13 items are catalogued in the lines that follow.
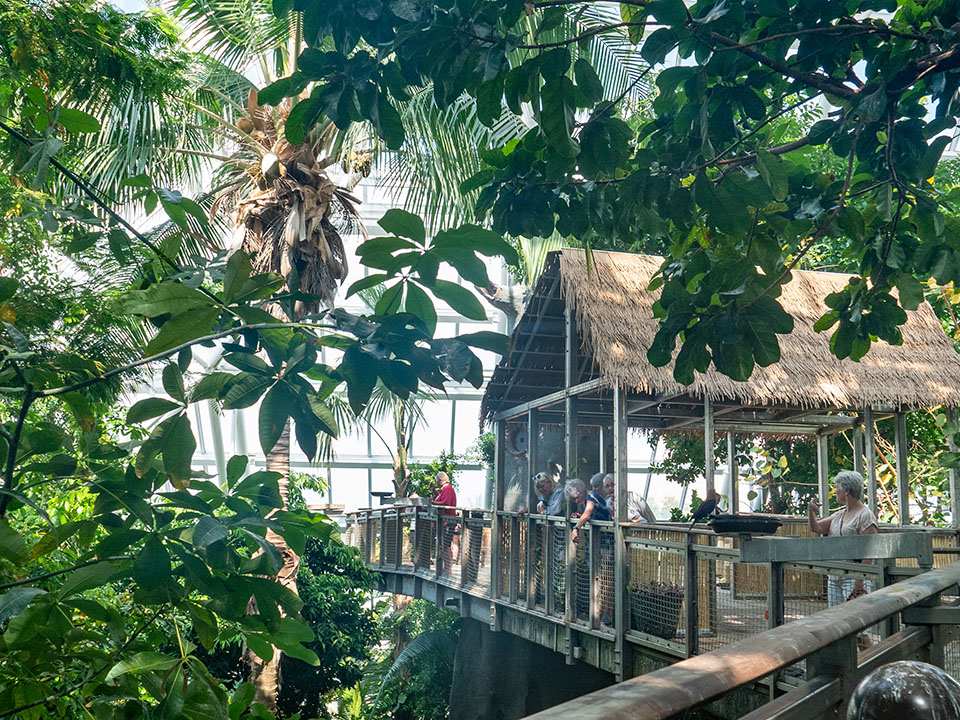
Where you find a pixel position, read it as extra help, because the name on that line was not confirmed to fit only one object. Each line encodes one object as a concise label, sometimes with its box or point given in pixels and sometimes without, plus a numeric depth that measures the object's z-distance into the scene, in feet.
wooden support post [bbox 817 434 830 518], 33.12
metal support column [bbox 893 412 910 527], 30.83
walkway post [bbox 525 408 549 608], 28.71
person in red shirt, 39.19
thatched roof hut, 26.30
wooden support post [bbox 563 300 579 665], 29.22
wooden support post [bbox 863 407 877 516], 30.88
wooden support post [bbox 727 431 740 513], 30.77
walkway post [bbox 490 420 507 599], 32.04
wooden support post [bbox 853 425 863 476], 33.27
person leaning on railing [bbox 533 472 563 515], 30.99
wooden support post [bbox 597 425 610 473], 39.13
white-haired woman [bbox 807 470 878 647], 17.83
